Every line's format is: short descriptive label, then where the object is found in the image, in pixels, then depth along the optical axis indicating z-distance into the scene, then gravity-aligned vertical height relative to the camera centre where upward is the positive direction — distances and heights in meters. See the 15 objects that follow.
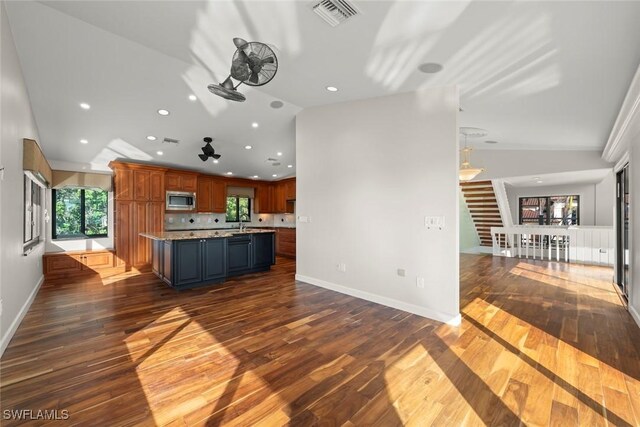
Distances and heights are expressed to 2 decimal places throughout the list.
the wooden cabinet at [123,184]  6.41 +0.66
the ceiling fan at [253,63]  2.27 +1.23
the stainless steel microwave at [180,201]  7.14 +0.31
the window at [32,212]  3.69 +0.02
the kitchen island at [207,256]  4.75 -0.80
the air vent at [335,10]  2.18 +1.60
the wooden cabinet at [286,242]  8.36 -0.88
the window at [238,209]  9.02 +0.13
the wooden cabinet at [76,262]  5.80 -1.04
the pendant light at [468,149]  5.14 +1.27
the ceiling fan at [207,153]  5.45 +1.15
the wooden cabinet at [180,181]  7.17 +0.82
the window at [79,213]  6.27 +0.00
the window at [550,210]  9.36 +0.08
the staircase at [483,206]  8.01 +0.19
